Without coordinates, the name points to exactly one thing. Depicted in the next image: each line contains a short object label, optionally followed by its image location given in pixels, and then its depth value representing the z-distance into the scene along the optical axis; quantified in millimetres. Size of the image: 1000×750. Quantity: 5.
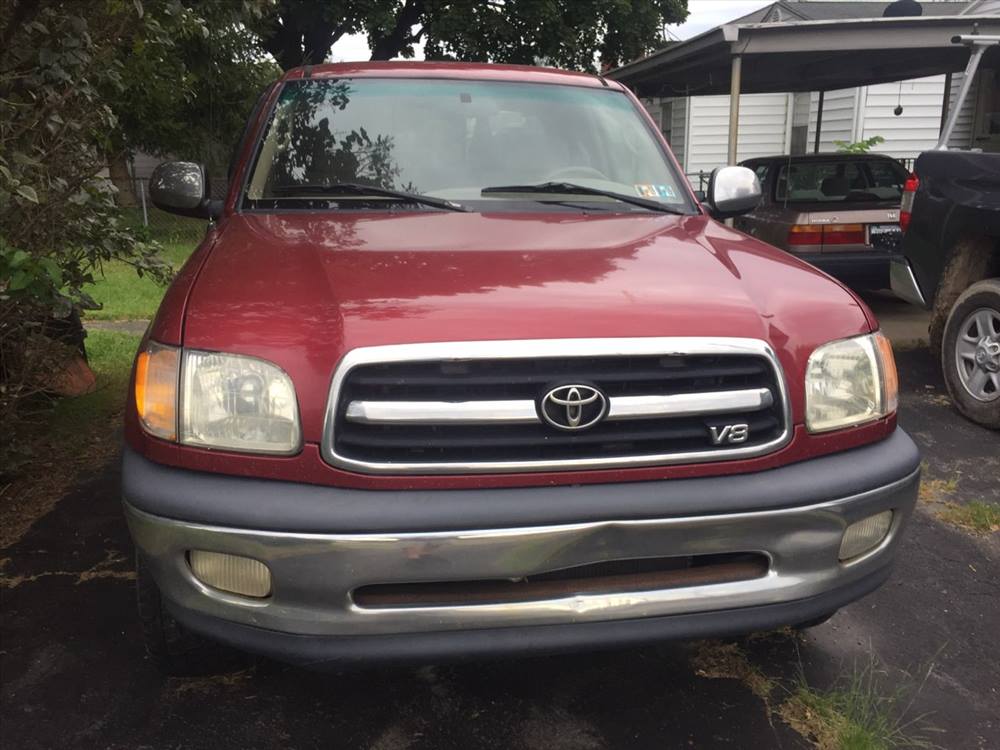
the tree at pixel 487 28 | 19516
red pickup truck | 1900
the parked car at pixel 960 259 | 4902
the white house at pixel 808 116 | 17250
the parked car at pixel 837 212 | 7383
